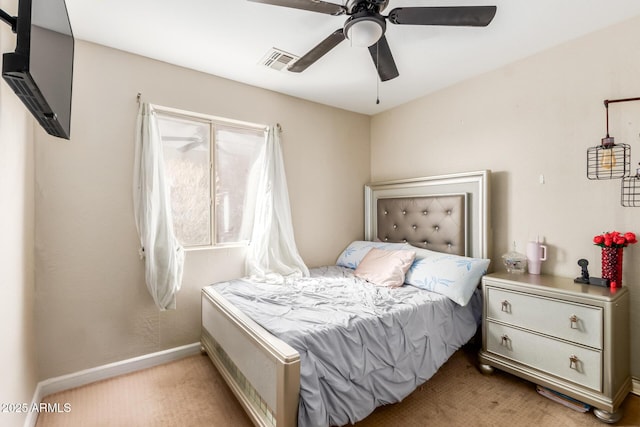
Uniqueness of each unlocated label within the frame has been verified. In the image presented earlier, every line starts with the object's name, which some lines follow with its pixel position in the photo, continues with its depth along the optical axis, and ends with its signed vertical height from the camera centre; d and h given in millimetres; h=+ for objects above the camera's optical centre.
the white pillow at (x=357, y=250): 2850 -382
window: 2395 +365
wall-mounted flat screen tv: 793 +479
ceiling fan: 1385 +961
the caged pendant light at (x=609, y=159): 1825 +336
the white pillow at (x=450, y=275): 2082 -460
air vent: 2150 +1165
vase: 1767 -322
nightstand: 1613 -748
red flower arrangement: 1727 -162
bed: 1377 -602
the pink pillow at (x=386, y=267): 2342 -452
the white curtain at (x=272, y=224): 2617 -96
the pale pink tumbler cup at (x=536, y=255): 2111 -303
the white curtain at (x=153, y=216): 2125 -16
